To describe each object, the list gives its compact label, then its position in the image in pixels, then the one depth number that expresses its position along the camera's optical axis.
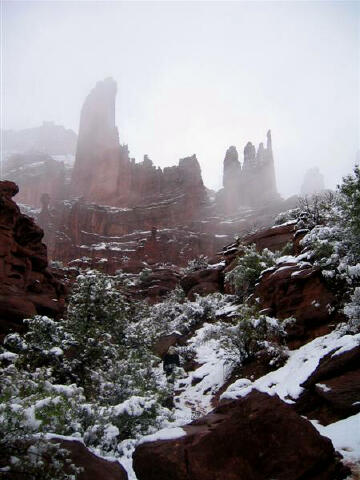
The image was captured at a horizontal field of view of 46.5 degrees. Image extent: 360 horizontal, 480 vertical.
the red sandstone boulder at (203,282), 36.42
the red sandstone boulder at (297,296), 15.23
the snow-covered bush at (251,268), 23.38
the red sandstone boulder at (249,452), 6.16
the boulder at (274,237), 30.38
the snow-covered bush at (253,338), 14.76
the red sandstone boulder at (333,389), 8.69
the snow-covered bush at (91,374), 7.66
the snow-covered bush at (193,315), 27.67
